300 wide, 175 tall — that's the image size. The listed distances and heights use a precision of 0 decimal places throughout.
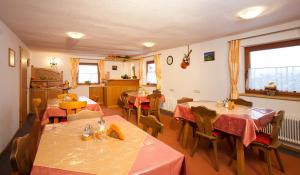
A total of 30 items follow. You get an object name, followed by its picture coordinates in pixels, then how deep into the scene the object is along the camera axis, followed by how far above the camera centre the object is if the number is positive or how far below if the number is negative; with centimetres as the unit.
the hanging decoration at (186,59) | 488 +78
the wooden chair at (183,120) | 315 -67
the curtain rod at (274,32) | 285 +101
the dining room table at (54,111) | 273 -46
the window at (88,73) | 693 +50
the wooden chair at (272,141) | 202 -73
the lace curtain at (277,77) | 295 +15
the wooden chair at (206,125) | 231 -60
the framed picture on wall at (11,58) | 308 +53
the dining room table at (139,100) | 428 -41
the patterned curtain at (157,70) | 599 +55
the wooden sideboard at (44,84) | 548 +1
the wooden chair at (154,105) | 421 -53
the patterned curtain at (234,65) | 367 +46
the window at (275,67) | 296 +37
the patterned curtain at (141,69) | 691 +67
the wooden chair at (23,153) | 109 -53
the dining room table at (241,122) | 200 -50
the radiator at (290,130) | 279 -79
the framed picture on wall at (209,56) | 424 +77
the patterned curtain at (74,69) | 655 +62
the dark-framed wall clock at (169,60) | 555 +86
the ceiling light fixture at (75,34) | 349 +109
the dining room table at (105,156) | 97 -49
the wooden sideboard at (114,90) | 676 -23
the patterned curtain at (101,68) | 707 +72
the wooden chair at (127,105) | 463 -59
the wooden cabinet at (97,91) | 695 -30
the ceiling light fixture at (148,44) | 448 +114
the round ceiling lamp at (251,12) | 231 +108
